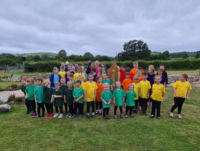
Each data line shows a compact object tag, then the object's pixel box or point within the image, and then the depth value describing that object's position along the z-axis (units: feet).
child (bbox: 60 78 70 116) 15.36
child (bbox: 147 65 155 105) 16.81
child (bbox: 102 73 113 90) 16.99
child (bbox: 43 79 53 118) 15.03
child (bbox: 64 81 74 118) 14.89
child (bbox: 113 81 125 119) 14.74
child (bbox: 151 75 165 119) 14.31
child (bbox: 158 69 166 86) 16.42
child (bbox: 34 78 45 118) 14.93
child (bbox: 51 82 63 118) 14.90
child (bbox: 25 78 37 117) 15.57
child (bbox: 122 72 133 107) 17.39
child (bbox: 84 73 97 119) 14.99
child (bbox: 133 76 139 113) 16.12
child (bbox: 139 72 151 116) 15.44
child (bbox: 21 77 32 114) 16.57
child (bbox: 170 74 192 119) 14.21
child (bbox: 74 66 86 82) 18.32
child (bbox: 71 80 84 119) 14.49
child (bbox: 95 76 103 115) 15.85
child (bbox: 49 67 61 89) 17.70
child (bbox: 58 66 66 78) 19.85
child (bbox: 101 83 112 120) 14.49
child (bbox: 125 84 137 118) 14.85
